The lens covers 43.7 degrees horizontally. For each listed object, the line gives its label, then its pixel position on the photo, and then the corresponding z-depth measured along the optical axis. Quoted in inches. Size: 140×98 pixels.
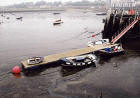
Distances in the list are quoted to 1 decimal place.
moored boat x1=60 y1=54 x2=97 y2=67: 1028.5
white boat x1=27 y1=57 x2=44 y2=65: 1014.6
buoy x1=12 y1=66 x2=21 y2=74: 978.7
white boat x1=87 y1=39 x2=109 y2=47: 1412.4
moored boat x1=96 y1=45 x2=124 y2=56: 1228.7
